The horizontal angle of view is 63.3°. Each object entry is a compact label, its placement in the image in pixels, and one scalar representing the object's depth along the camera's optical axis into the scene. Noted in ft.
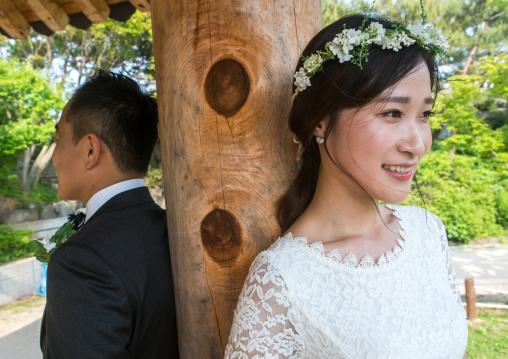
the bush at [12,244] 27.58
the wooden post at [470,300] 17.84
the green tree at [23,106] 28.99
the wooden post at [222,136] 3.71
